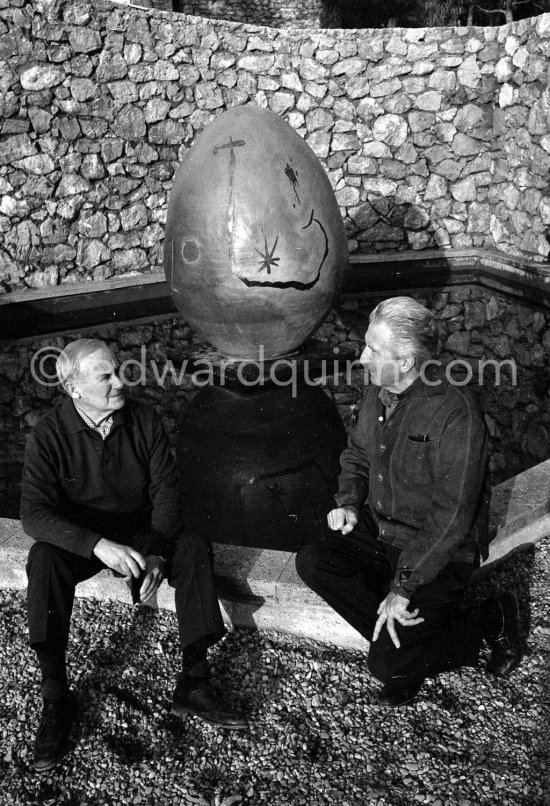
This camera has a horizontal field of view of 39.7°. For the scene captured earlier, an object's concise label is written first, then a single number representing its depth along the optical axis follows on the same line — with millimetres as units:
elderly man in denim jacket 2326
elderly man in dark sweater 2311
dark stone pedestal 3404
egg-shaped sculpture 4258
